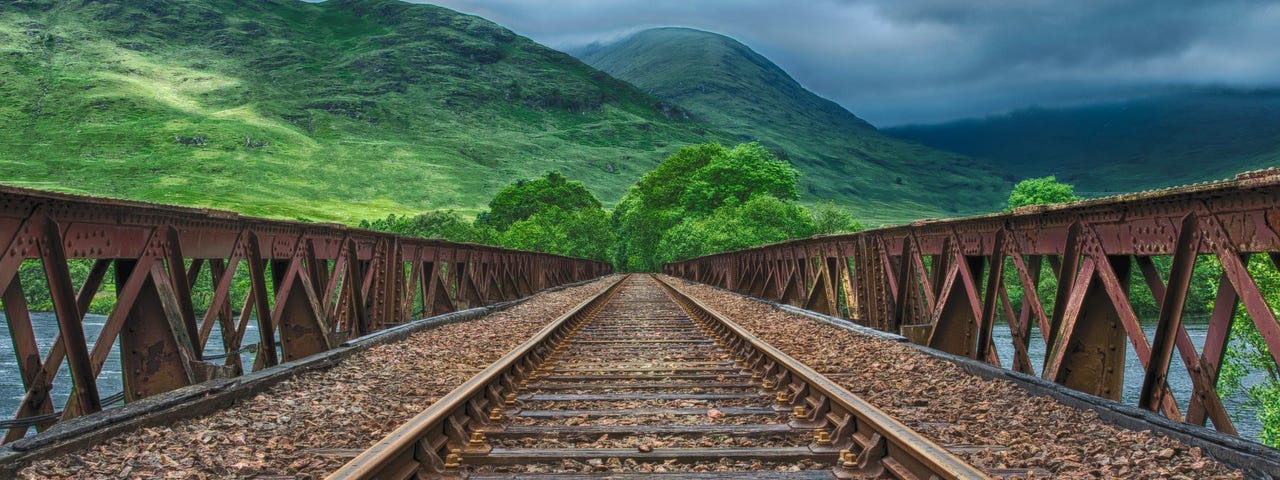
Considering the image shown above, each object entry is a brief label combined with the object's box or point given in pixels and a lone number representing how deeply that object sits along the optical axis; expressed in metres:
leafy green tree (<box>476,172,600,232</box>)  100.56
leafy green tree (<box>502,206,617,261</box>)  73.31
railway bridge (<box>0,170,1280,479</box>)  4.64
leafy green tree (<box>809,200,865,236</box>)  59.66
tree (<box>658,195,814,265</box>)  47.50
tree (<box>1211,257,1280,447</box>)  15.97
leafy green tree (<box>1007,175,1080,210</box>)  76.44
